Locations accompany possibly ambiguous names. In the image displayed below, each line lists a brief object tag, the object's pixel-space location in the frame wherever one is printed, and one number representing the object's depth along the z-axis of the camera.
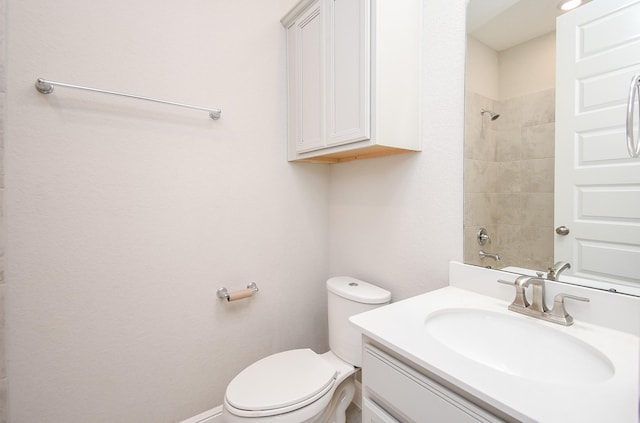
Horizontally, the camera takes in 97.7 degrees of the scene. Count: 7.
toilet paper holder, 1.43
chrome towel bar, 1.02
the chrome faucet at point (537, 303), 0.83
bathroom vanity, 0.53
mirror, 0.94
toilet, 1.03
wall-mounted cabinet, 1.10
